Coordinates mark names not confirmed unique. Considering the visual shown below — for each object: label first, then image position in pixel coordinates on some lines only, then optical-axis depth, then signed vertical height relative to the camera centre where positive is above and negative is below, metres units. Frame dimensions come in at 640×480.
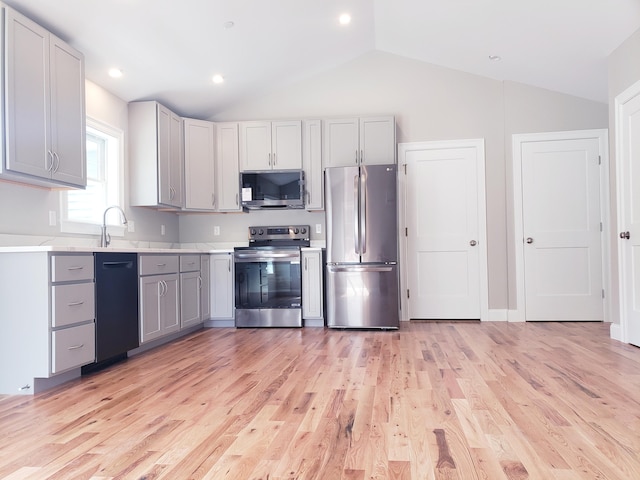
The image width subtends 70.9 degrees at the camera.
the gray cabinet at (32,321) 2.61 -0.42
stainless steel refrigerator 4.57 -0.05
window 3.55 +0.54
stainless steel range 4.79 -0.44
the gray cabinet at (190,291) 4.26 -0.44
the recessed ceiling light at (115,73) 3.80 +1.50
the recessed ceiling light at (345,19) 4.26 +2.16
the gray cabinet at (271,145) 5.00 +1.12
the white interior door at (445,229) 5.03 +0.14
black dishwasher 3.04 -0.42
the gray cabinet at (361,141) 4.87 +1.11
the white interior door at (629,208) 3.54 +0.25
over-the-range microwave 4.96 +0.62
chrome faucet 3.74 +0.12
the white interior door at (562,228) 4.82 +0.12
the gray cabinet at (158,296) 3.56 -0.41
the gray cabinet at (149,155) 4.35 +0.90
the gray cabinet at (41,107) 2.63 +0.91
